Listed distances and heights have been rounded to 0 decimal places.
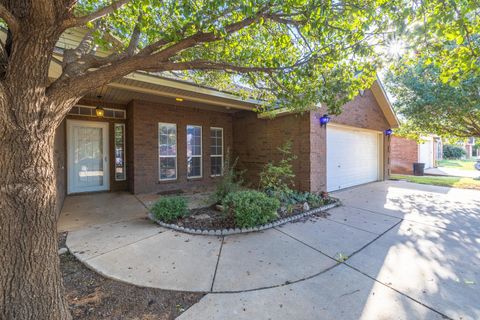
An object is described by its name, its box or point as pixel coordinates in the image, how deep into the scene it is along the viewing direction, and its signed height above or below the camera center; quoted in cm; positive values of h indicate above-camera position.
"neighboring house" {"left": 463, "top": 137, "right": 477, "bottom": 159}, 3638 +97
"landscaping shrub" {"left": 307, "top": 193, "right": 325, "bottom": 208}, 586 -129
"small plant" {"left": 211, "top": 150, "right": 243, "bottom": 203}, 563 -86
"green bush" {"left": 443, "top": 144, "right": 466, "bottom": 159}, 2959 +24
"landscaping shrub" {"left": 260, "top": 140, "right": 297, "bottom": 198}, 606 -77
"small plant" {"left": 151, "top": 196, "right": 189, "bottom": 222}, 446 -113
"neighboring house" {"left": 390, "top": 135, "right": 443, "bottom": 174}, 1709 +0
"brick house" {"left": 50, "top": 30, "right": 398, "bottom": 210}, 674 +58
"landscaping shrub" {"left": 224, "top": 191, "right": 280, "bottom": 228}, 423 -107
